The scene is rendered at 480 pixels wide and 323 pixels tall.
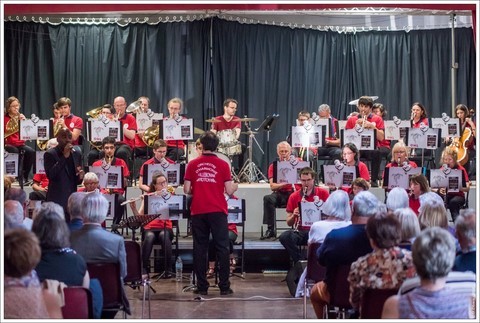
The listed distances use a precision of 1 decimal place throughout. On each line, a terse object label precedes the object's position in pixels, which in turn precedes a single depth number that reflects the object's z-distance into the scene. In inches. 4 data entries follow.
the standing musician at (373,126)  526.6
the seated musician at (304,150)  535.8
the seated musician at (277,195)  479.8
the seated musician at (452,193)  458.9
